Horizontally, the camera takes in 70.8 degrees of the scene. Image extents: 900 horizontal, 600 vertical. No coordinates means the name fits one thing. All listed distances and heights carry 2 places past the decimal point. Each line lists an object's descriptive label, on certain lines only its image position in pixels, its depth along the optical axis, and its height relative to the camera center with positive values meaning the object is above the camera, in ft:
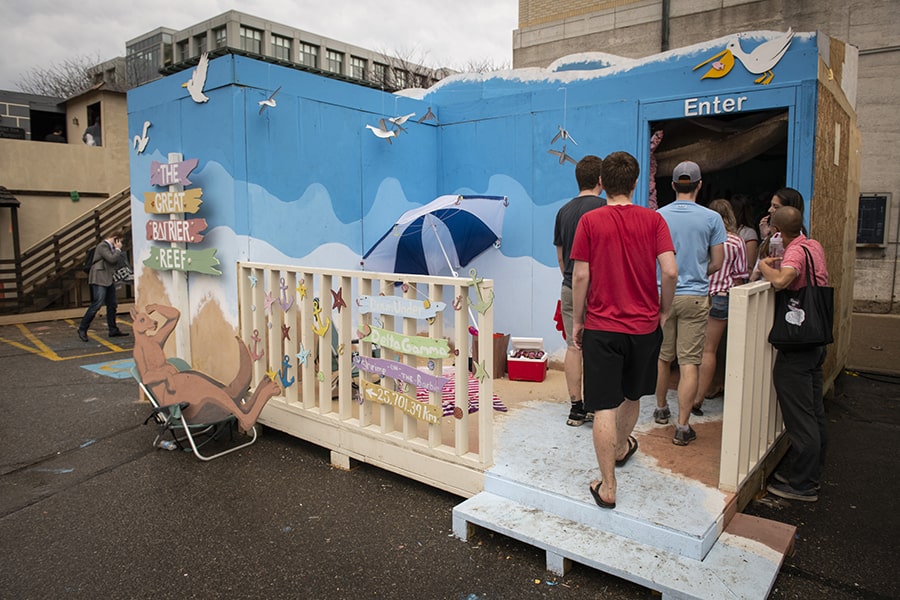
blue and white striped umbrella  19.88 +0.34
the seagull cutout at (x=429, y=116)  22.50 +4.67
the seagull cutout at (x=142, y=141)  20.71 +3.45
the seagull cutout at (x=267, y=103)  17.54 +3.96
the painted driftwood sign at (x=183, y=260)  18.19 -0.43
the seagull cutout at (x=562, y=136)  20.44 +3.59
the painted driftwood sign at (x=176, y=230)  18.28 +0.46
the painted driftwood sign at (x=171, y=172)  18.35 +2.22
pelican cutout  16.66 +5.12
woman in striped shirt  15.52 -1.15
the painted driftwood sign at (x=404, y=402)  12.89 -3.32
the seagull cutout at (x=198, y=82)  18.02 +4.74
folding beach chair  15.88 -4.68
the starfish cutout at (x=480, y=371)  11.91 -2.35
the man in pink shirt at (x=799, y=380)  12.42 -2.68
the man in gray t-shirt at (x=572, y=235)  14.37 +0.27
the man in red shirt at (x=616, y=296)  10.62 -0.83
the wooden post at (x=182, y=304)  19.47 -1.79
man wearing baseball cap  13.67 -0.44
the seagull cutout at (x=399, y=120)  21.43 +4.28
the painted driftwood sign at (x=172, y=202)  18.26 +1.32
